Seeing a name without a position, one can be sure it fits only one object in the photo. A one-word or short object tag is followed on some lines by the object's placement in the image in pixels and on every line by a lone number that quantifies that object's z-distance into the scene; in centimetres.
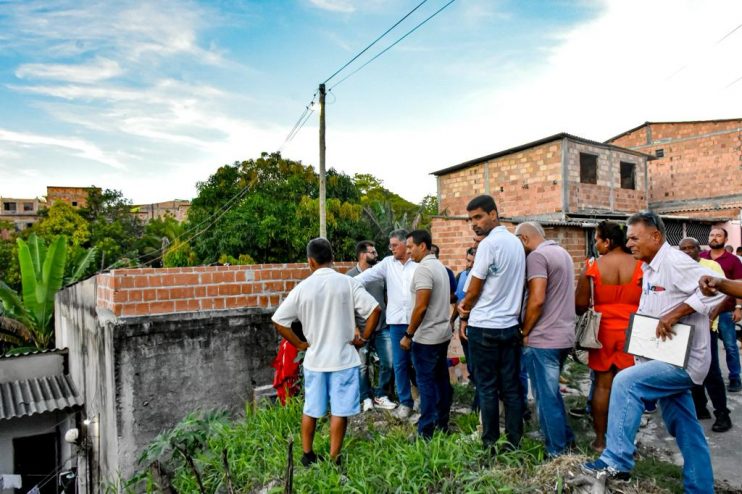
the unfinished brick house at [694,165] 1916
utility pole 1311
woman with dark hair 344
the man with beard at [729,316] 488
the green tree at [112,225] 2733
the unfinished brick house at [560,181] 1636
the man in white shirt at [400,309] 437
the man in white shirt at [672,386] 266
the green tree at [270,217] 1722
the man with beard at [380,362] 473
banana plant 1032
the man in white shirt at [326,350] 347
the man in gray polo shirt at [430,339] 380
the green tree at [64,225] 2819
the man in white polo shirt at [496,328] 331
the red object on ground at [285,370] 489
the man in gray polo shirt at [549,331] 327
